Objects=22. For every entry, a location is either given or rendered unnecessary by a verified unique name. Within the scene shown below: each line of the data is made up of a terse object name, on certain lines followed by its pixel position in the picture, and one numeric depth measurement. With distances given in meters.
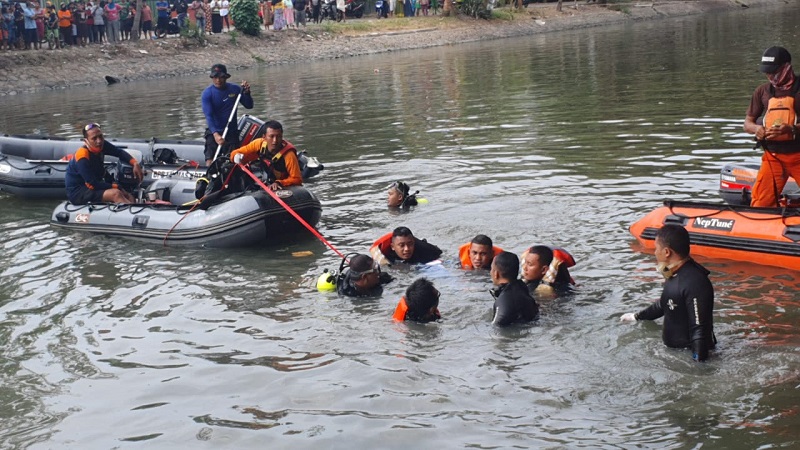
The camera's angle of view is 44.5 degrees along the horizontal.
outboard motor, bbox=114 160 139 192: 14.00
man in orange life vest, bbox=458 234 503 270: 9.34
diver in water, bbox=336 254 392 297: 9.21
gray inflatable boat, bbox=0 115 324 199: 14.66
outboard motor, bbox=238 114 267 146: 14.35
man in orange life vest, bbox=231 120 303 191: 12.09
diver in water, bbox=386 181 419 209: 12.65
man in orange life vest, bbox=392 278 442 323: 8.35
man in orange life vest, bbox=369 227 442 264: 9.99
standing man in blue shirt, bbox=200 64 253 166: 13.91
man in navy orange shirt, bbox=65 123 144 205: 13.08
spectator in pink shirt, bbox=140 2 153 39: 38.84
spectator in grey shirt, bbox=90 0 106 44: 36.97
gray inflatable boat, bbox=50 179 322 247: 11.70
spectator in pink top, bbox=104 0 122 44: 37.31
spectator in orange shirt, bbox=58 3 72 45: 36.09
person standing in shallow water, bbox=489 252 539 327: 8.12
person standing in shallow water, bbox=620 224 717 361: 6.79
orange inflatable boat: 9.30
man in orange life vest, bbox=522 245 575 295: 8.88
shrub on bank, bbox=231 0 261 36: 40.59
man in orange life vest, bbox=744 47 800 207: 9.02
